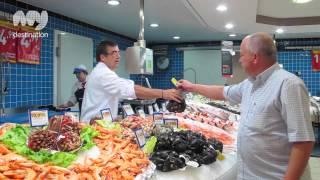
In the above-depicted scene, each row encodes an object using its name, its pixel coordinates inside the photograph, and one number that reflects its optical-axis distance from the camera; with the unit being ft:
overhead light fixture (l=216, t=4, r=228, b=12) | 15.65
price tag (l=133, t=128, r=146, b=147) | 7.65
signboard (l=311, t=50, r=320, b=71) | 29.91
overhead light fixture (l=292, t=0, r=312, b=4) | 16.22
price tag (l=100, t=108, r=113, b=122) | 9.73
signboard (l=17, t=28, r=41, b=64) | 17.52
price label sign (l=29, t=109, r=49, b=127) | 7.84
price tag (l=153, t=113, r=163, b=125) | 9.62
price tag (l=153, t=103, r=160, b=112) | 16.39
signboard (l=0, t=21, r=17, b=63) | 16.26
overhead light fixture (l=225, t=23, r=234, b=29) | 21.32
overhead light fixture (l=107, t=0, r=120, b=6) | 16.57
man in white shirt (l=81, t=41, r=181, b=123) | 10.42
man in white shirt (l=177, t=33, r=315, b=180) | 6.09
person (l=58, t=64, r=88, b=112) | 19.40
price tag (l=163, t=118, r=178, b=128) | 9.84
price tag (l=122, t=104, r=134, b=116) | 11.83
